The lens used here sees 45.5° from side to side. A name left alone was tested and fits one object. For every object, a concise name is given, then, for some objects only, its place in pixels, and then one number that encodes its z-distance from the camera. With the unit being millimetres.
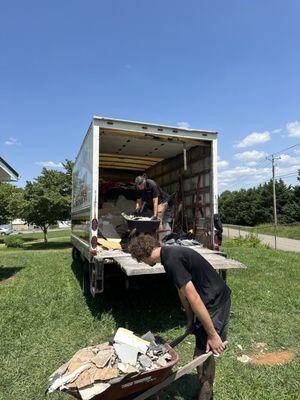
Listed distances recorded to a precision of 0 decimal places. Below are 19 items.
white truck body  5871
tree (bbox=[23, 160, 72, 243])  23328
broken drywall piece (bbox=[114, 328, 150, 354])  2912
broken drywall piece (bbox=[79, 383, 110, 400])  2414
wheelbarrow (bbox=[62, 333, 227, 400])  2562
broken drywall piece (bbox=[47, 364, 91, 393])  2535
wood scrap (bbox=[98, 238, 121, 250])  6477
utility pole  42500
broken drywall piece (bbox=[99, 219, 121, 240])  7585
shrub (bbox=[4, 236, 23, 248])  25656
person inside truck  7375
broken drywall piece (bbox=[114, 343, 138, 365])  2738
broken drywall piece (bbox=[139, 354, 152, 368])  2754
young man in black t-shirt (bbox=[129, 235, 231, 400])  2908
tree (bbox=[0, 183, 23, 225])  25047
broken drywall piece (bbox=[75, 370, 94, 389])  2477
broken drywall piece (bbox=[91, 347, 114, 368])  2698
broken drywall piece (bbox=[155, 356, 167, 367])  2822
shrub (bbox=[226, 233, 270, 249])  18047
